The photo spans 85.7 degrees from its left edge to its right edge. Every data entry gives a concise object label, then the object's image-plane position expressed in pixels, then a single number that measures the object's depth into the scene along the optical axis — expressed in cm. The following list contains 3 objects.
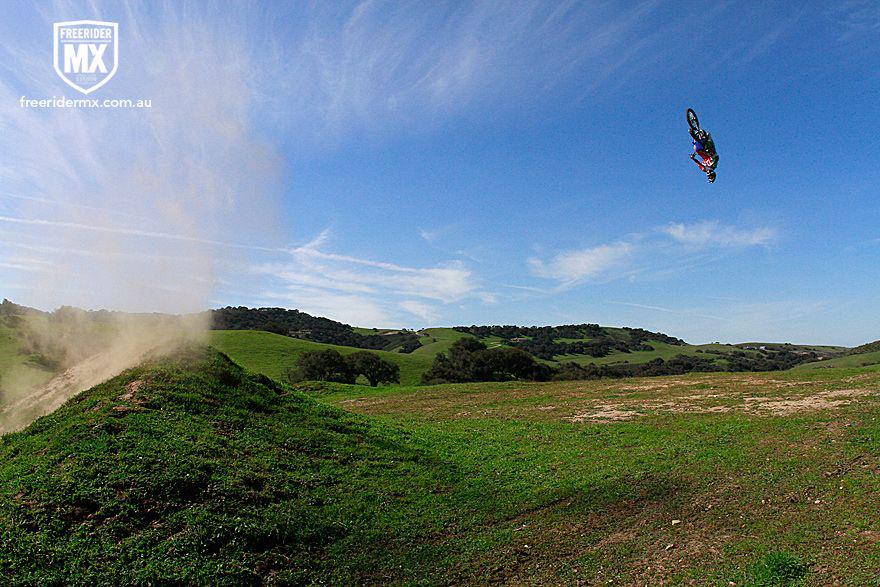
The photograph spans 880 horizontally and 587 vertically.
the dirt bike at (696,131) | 1891
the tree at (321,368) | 6619
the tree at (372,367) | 7200
